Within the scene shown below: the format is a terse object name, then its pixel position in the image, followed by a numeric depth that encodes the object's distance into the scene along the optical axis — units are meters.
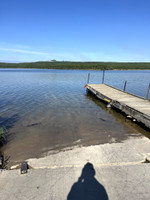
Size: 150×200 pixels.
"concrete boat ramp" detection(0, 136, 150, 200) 3.46
